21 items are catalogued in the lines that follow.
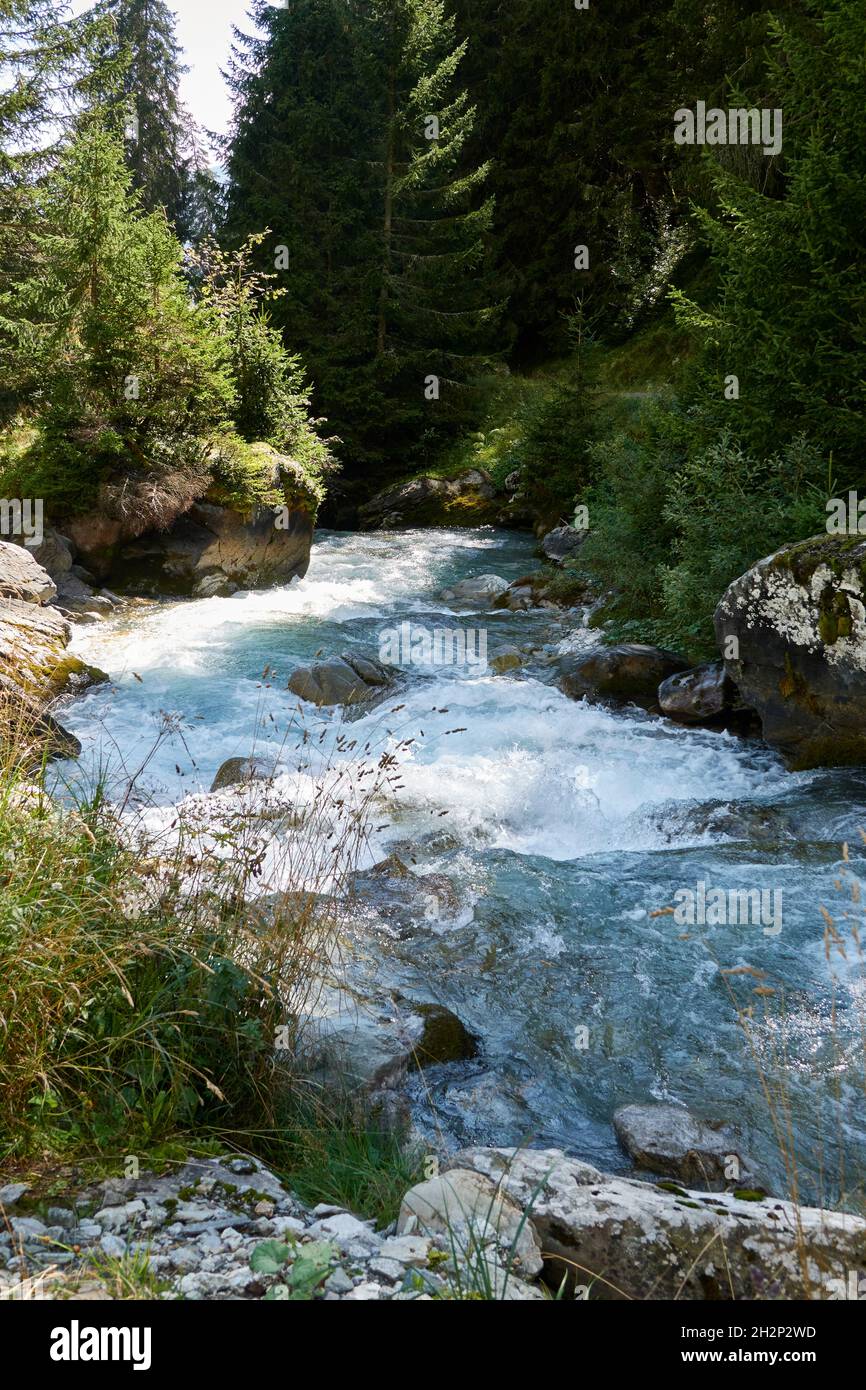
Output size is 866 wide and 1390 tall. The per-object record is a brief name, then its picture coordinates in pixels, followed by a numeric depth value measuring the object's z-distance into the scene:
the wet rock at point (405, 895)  5.82
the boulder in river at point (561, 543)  16.39
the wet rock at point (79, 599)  12.84
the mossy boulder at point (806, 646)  7.53
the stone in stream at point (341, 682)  9.84
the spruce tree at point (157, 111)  36.16
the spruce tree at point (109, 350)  13.74
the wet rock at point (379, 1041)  3.75
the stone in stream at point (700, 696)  8.97
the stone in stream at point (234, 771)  7.14
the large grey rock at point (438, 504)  22.42
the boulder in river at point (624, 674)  9.81
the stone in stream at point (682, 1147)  3.64
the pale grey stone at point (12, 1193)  2.42
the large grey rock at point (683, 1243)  2.58
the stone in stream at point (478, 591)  14.77
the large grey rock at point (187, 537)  13.84
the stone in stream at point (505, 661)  11.21
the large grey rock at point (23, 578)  10.91
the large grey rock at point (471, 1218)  2.45
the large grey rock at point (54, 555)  13.22
